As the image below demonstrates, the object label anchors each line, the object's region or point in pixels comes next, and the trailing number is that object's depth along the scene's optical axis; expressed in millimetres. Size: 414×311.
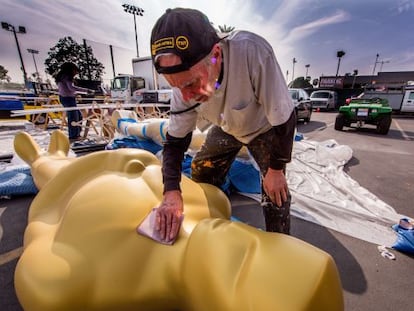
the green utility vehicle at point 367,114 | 7077
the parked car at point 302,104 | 9094
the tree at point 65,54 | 38188
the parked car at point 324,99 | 17219
